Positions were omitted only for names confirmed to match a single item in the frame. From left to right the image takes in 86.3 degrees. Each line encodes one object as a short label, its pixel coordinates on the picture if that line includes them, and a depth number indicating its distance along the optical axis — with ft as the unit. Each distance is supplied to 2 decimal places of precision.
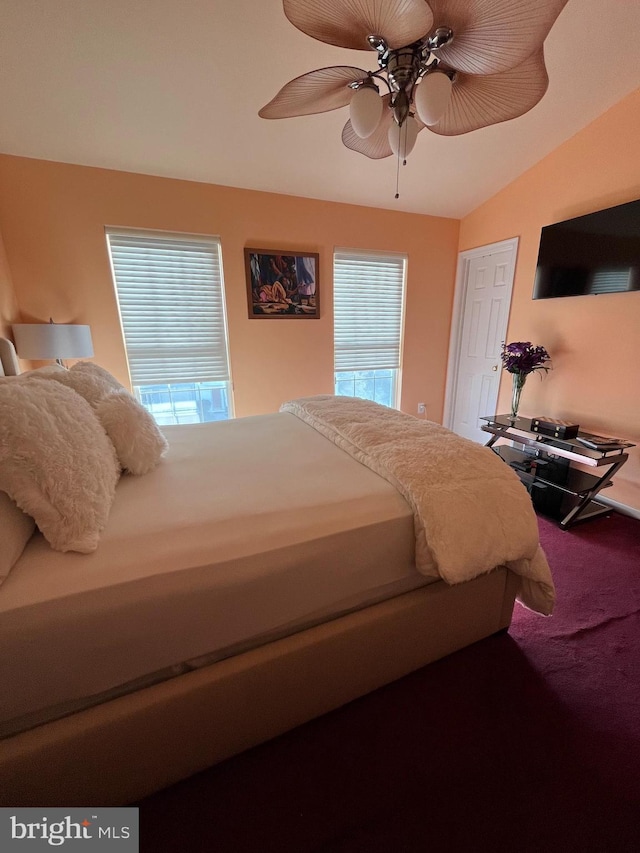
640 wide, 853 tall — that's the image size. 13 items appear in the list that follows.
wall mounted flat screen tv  7.52
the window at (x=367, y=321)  11.10
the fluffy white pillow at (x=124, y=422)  4.43
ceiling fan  3.23
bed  2.63
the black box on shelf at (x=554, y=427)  8.02
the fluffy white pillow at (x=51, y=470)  2.81
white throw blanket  3.62
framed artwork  9.75
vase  9.42
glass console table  7.39
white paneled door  10.93
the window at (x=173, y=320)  8.74
